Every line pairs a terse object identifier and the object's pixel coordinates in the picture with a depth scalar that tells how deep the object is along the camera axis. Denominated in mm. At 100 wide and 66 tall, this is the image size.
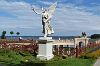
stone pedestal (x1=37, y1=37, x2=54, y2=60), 13156
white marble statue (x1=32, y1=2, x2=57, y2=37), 13208
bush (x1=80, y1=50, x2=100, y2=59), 14440
